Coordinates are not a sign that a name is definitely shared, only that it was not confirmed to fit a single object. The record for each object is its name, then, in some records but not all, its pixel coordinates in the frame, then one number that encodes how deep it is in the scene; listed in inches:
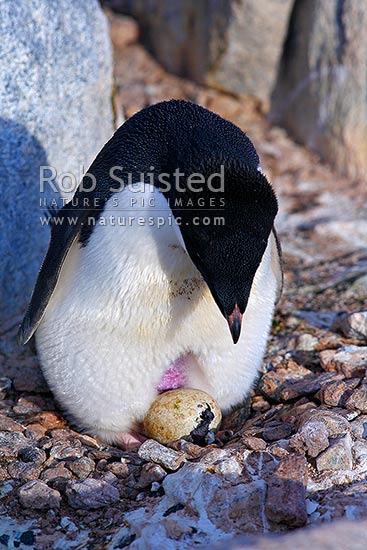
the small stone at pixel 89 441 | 193.5
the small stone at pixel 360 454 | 158.6
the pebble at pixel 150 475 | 164.6
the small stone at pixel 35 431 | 191.8
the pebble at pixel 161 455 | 168.1
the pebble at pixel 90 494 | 158.2
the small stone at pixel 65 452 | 179.9
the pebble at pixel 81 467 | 170.9
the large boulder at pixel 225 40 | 394.6
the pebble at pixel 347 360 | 205.0
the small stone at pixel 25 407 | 208.7
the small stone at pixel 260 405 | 210.2
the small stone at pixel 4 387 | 219.8
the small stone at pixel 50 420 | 203.2
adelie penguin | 160.2
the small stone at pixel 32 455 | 177.9
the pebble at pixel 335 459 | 156.8
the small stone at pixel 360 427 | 169.9
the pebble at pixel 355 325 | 228.2
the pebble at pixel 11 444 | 180.4
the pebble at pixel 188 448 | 174.0
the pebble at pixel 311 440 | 161.2
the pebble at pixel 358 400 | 181.2
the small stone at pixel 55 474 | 169.9
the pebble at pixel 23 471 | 171.2
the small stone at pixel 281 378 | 211.3
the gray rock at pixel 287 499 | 139.9
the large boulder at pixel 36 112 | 252.1
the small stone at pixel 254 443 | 168.6
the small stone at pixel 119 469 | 171.9
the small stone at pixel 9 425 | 192.5
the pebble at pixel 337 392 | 188.2
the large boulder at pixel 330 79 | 372.5
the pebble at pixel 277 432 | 179.2
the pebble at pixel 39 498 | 159.5
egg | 187.9
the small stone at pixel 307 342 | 231.8
